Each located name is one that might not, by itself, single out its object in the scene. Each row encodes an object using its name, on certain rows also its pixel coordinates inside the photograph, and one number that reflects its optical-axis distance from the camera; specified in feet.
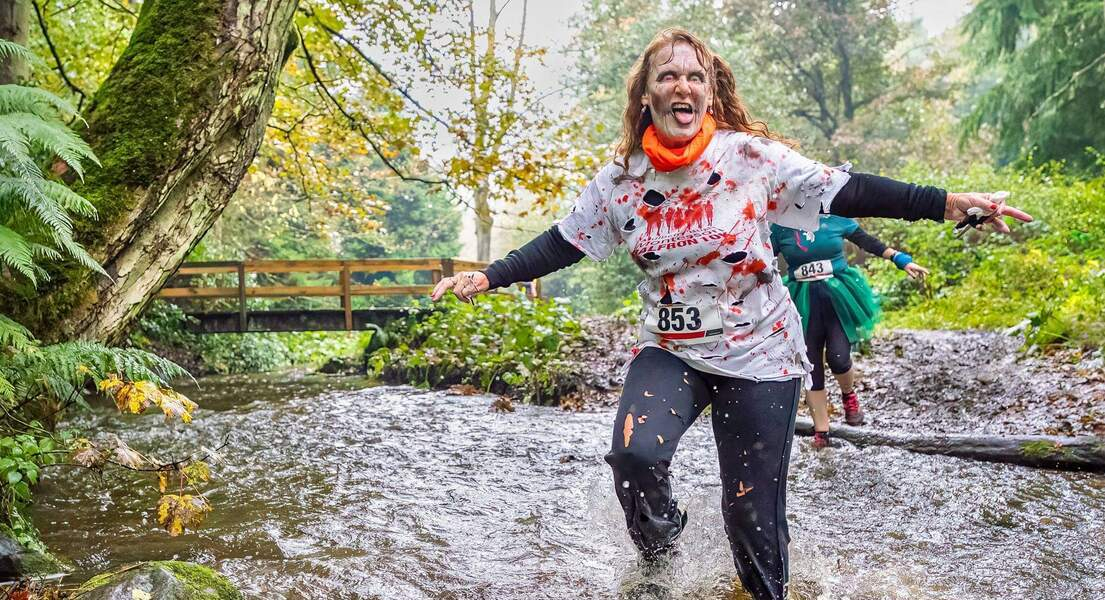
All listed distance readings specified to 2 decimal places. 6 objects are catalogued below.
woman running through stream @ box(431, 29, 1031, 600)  8.36
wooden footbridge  47.93
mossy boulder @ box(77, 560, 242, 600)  7.85
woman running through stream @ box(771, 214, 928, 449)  16.98
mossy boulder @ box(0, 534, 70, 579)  9.20
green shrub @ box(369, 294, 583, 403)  28.50
